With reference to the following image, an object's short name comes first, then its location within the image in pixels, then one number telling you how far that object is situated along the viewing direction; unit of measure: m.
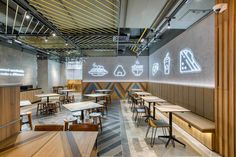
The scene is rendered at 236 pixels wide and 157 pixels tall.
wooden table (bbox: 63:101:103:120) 3.14
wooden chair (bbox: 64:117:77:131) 2.96
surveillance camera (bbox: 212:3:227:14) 2.15
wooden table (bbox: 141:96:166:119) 4.05
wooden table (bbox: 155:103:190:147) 2.83
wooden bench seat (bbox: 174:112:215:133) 2.47
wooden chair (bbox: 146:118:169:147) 2.75
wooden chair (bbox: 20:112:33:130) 3.64
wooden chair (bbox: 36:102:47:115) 5.48
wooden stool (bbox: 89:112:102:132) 3.42
